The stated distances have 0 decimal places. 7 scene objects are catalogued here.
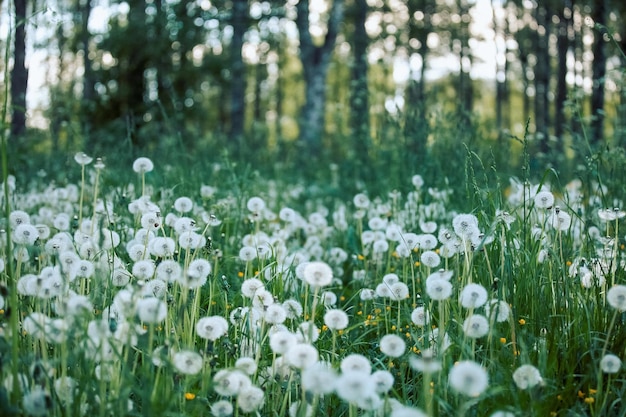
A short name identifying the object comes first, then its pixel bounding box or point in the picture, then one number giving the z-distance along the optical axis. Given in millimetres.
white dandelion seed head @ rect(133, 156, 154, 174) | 2909
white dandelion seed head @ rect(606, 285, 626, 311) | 1890
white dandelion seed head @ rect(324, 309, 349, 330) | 1916
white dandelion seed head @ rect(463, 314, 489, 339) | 1879
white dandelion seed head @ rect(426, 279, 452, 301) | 1912
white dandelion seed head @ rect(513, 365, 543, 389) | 1762
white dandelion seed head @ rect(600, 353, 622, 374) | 1855
